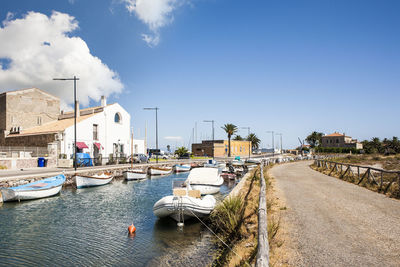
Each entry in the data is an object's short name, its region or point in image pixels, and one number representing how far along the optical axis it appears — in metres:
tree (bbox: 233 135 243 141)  113.96
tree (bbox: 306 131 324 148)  129.19
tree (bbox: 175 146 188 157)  64.56
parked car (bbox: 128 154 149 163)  45.07
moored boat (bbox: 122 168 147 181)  30.36
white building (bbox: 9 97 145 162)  36.03
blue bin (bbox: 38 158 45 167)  31.84
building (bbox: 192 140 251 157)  79.54
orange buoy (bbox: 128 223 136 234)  11.57
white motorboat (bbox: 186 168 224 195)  19.92
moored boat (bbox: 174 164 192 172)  40.99
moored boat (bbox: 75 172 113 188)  24.41
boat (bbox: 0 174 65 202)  17.31
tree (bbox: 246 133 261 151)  110.82
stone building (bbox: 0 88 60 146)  45.25
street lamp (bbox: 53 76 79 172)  26.27
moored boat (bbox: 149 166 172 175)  36.12
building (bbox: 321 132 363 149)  125.68
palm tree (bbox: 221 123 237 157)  81.62
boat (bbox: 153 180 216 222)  12.21
